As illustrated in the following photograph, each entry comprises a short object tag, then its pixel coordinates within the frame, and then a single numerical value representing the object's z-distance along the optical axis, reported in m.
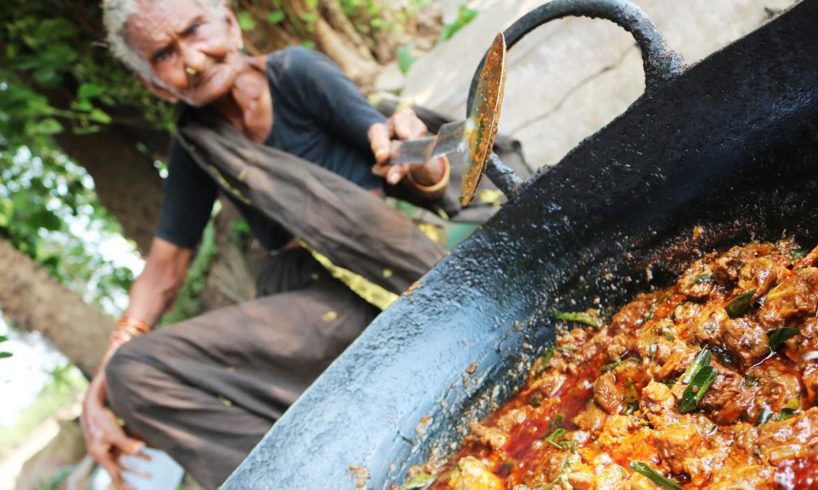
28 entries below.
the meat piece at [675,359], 0.87
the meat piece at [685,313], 0.93
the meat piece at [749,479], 0.66
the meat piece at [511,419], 1.03
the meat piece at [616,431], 0.85
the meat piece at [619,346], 1.00
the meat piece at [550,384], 1.05
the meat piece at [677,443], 0.77
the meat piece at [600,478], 0.77
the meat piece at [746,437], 0.73
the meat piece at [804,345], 0.76
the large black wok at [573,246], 0.85
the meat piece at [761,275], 0.83
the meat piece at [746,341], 0.81
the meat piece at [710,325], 0.87
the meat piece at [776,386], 0.75
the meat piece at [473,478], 0.90
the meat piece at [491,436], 1.01
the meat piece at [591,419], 0.91
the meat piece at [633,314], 1.03
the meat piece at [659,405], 0.83
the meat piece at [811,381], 0.72
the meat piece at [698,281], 0.94
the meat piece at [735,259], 0.90
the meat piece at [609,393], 0.92
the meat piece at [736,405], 0.78
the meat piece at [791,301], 0.77
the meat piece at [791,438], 0.66
